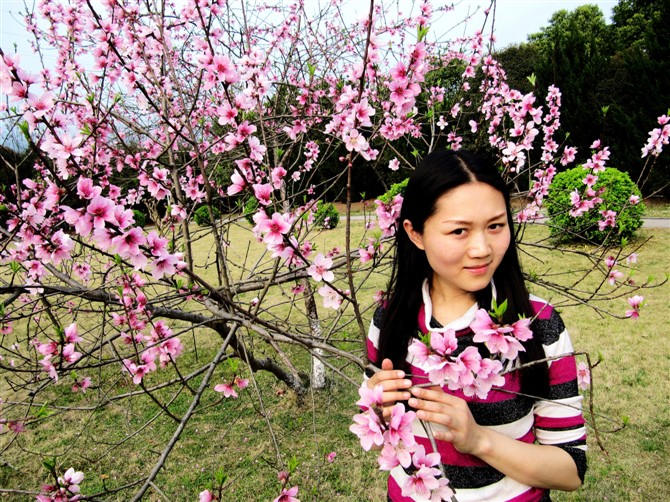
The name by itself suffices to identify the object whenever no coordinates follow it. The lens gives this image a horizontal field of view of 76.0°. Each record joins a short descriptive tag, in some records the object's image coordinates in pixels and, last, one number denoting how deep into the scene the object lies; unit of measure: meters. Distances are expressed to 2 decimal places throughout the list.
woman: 1.09
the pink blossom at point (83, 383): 2.31
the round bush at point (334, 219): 10.87
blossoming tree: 1.26
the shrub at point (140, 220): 12.48
